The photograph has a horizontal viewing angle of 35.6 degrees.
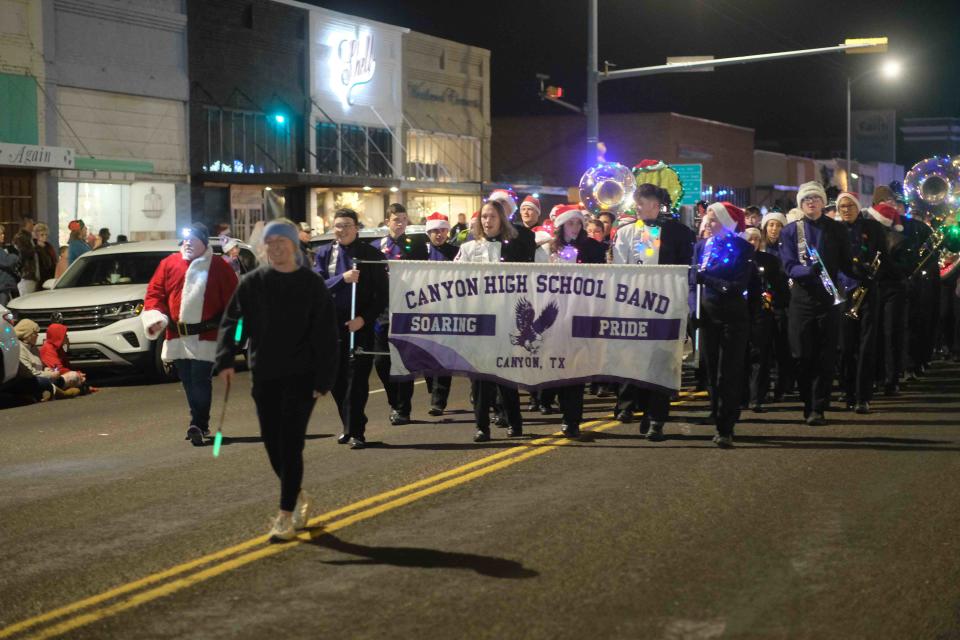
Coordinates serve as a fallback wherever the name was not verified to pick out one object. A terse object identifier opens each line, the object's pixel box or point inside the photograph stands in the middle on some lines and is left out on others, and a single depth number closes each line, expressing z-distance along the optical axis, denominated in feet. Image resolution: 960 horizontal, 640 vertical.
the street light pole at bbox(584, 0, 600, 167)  107.55
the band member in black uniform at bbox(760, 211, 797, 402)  49.46
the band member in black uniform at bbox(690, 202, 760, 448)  38.11
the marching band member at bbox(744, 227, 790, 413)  45.37
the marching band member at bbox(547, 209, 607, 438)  44.62
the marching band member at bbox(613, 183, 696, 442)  39.22
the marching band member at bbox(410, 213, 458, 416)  46.19
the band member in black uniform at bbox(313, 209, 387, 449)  38.27
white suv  59.31
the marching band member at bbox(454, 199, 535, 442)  39.75
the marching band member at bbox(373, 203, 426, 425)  41.09
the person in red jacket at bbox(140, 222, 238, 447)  39.83
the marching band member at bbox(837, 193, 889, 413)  46.14
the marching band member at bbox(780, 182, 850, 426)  43.14
